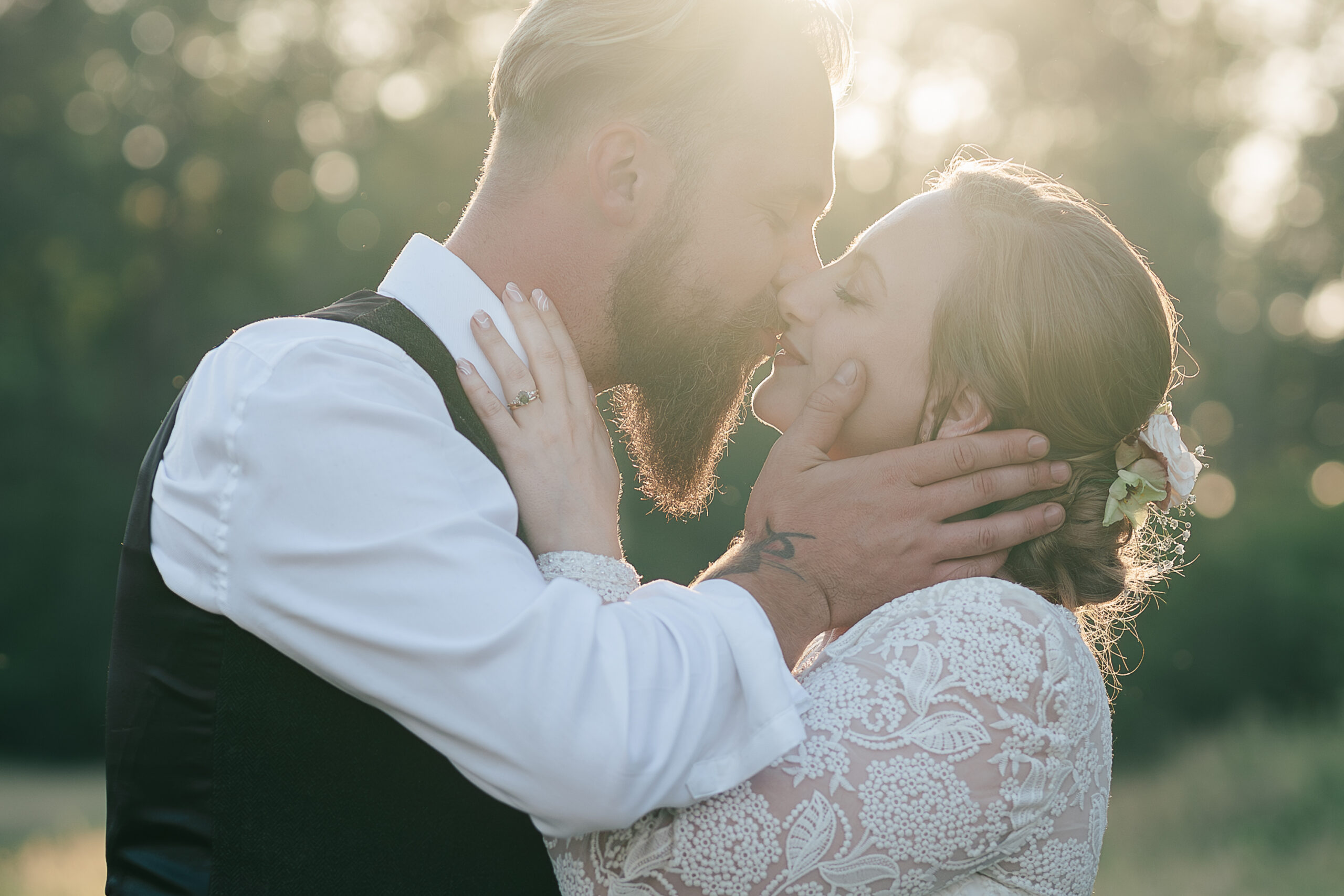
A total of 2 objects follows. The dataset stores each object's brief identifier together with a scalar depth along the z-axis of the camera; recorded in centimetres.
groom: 102
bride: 107
